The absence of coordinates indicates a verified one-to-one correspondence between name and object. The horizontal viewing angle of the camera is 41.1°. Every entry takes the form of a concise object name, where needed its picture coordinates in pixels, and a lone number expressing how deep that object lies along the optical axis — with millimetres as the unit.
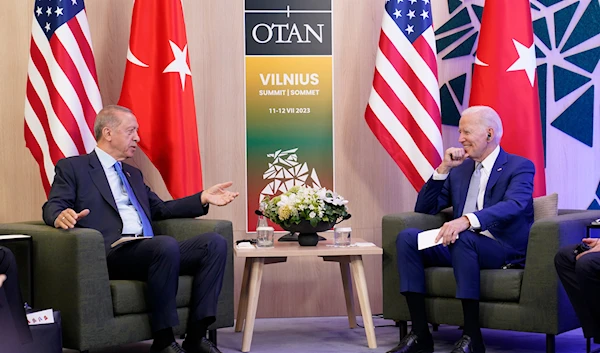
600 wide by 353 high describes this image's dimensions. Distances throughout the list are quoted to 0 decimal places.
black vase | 4473
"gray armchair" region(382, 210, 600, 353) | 3867
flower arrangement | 4426
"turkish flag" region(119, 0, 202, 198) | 4906
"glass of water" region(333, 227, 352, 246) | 4512
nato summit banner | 5414
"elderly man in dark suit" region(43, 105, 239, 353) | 3912
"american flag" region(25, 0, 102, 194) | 4727
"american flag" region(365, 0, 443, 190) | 5008
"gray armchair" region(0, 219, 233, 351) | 3697
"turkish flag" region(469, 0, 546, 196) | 4891
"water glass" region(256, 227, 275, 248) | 4500
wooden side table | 4301
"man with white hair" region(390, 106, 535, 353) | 4000
